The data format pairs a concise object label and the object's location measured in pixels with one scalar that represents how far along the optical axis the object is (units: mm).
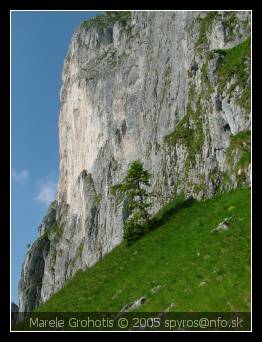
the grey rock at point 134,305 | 32222
